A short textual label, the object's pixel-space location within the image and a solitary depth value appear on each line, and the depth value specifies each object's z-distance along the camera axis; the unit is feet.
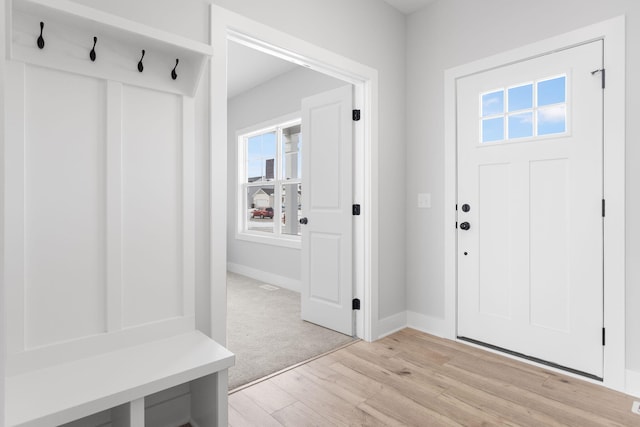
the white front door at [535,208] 7.13
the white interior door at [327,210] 9.66
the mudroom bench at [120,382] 3.60
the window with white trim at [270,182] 15.66
